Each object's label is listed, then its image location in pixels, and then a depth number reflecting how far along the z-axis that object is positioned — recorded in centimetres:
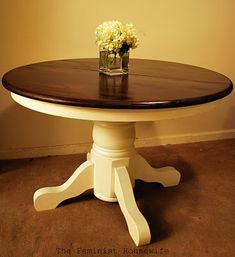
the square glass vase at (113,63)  124
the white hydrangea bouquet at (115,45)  116
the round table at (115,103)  92
